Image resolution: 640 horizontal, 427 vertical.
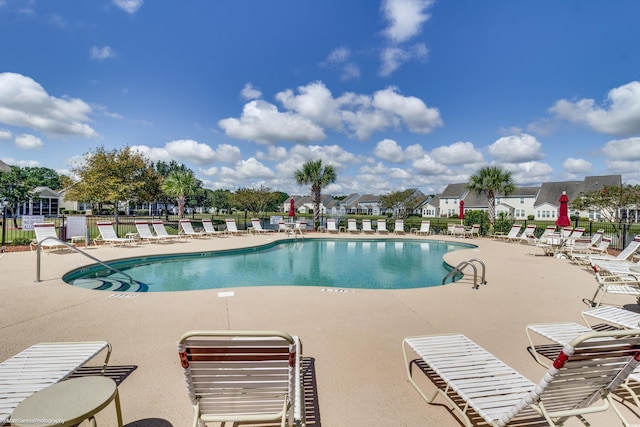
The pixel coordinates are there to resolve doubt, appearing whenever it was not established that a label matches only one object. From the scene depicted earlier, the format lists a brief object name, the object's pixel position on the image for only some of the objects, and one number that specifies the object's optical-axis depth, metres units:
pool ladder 6.62
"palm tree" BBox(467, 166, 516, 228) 22.33
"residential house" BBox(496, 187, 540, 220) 49.53
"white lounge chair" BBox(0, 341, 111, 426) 2.04
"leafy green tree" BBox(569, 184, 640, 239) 15.37
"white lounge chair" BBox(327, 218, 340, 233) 21.64
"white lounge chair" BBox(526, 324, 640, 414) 3.29
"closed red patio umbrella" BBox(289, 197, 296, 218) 21.36
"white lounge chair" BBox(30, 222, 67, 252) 10.57
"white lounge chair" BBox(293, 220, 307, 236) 19.75
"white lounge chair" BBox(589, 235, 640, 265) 9.29
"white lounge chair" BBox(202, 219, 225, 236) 17.32
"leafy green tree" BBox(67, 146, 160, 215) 19.30
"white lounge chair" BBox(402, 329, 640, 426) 1.80
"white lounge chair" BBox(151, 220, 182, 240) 14.58
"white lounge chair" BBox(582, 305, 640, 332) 3.62
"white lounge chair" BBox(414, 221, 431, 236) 20.83
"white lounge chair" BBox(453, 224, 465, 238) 19.56
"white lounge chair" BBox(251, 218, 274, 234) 19.48
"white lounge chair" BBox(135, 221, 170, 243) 14.02
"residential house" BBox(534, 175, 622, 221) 44.50
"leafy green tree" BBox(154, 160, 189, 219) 57.73
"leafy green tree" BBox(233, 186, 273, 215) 23.81
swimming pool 8.43
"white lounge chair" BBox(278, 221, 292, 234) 19.73
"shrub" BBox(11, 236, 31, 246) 12.05
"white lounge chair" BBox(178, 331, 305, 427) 1.72
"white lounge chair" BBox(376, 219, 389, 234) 21.53
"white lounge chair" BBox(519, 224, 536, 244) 16.28
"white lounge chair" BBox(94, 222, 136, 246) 12.61
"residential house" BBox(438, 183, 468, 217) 55.28
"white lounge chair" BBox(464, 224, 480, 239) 19.73
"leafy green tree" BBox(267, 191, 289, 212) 24.78
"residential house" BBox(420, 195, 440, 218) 61.72
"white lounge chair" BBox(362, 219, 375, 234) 21.66
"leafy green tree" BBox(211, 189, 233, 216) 54.38
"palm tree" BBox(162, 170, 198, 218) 21.06
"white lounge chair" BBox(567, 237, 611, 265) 9.75
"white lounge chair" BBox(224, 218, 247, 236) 18.42
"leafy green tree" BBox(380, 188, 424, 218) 33.94
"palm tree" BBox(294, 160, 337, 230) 22.89
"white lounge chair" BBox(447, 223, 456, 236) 19.96
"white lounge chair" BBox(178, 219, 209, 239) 16.47
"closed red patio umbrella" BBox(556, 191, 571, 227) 12.84
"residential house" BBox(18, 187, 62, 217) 29.88
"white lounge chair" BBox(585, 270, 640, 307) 4.91
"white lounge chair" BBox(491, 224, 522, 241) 17.45
